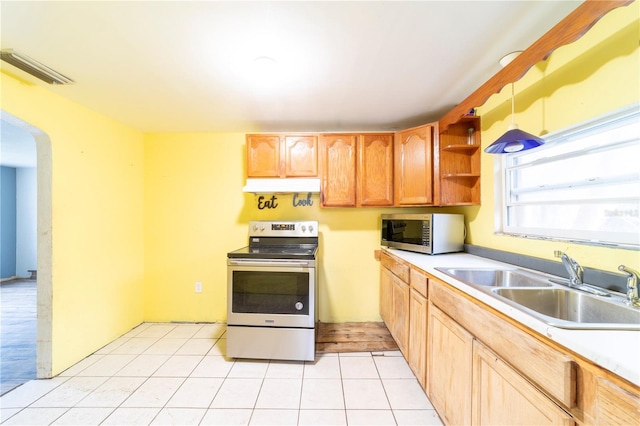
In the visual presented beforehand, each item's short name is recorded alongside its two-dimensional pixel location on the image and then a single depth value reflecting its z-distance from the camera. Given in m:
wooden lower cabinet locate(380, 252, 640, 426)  0.65
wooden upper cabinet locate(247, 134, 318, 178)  2.50
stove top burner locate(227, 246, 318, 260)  2.05
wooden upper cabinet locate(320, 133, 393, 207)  2.50
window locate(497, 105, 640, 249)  1.14
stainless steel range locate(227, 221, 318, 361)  2.04
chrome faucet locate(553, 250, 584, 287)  1.17
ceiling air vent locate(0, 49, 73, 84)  1.44
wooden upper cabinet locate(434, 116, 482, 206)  2.12
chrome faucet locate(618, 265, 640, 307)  0.96
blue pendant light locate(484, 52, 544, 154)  1.28
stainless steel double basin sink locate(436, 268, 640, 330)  0.91
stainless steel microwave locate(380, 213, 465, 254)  2.05
